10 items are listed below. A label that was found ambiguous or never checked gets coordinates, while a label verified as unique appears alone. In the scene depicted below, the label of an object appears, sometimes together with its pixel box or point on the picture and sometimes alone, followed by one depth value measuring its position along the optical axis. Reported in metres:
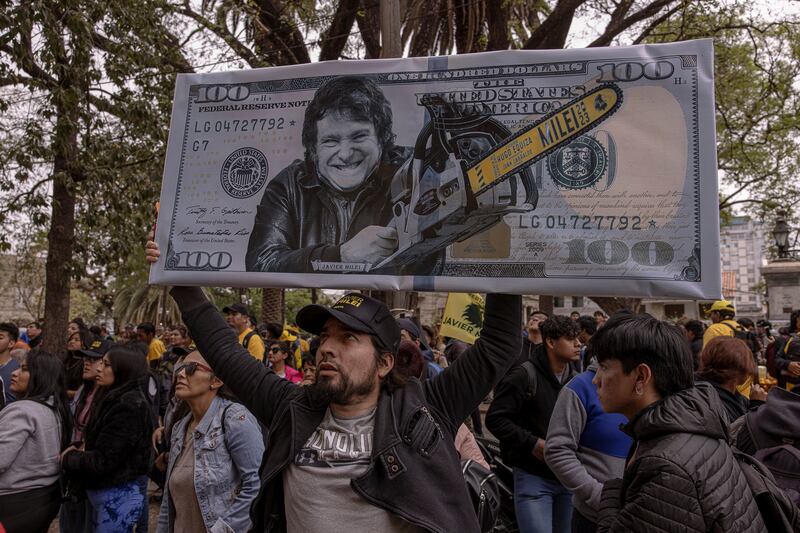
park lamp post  14.06
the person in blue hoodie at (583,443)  3.71
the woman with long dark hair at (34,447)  4.24
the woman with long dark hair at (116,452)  4.35
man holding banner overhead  2.26
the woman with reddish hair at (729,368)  4.01
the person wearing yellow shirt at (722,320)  7.16
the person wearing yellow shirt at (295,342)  10.33
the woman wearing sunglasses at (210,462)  3.38
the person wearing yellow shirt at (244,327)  7.82
